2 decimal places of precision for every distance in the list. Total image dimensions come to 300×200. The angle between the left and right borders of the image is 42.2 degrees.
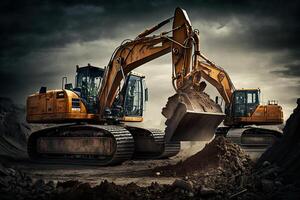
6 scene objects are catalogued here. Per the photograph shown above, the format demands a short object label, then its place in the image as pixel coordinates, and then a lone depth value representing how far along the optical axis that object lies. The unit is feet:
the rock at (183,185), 21.32
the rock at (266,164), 25.72
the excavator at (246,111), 60.70
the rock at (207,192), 20.55
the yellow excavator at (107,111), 40.32
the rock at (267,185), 20.86
